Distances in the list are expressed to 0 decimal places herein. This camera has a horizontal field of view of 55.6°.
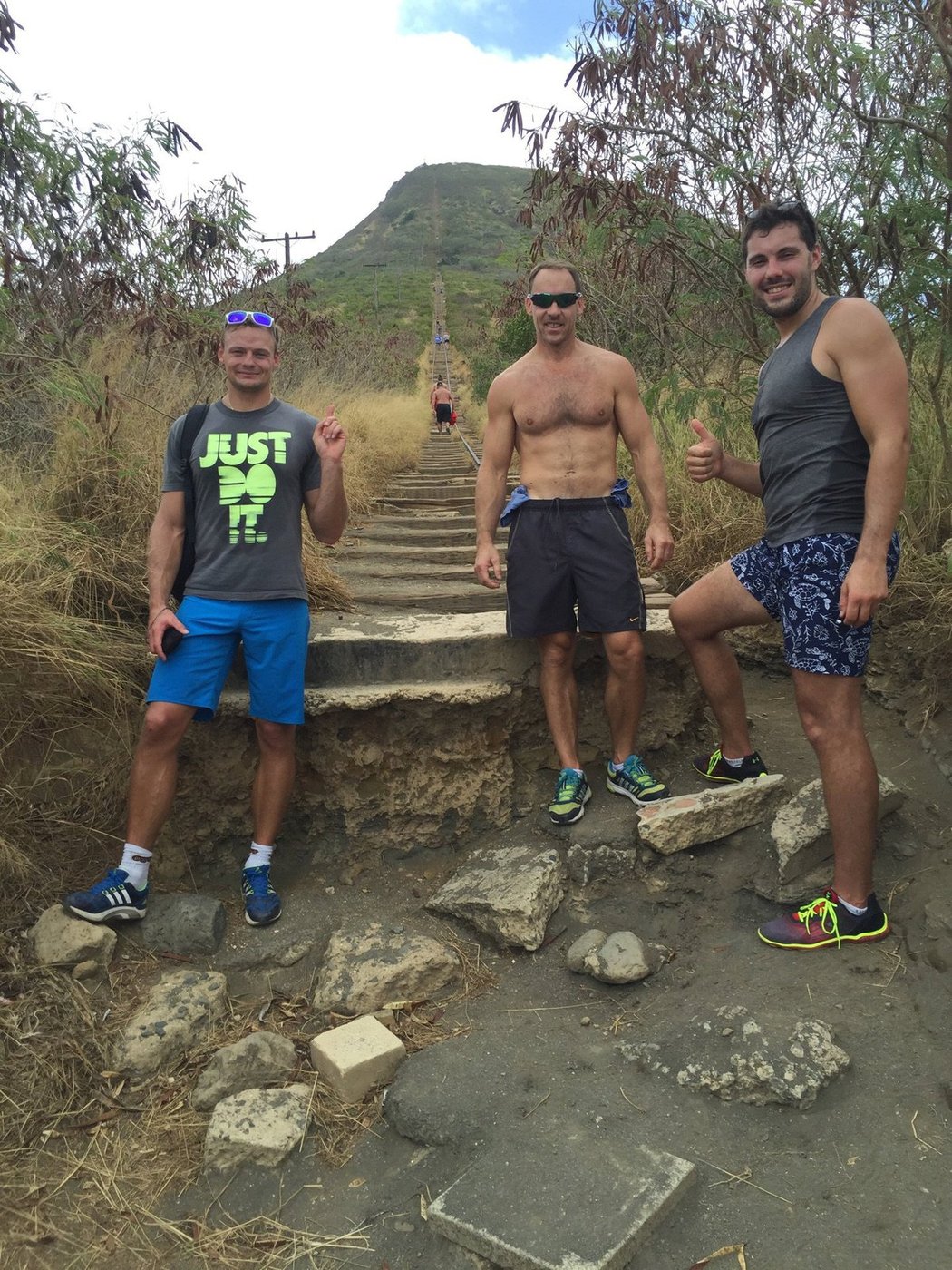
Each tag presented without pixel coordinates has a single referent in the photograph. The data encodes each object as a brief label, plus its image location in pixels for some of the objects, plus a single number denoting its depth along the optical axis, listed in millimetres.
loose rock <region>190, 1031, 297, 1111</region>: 2666
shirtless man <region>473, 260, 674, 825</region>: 3604
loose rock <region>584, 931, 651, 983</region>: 3012
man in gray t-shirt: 3297
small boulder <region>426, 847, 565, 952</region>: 3277
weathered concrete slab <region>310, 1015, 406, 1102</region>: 2680
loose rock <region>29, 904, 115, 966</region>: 3045
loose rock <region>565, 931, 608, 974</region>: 3125
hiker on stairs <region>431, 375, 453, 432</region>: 18516
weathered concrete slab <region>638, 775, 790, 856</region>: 3408
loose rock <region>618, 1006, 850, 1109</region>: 2381
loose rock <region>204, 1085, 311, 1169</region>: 2443
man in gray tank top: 2617
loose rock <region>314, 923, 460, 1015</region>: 3107
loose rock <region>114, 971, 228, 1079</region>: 2807
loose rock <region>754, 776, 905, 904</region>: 3143
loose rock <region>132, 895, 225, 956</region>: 3277
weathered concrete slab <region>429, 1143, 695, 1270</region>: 1969
